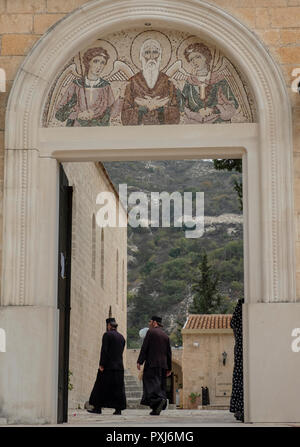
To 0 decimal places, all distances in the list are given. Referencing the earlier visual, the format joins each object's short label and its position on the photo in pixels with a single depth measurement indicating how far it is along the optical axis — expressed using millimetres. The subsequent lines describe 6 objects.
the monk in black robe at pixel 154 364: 14461
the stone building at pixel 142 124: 10211
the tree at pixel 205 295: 53844
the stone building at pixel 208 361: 34656
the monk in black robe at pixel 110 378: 15359
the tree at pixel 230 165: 17156
